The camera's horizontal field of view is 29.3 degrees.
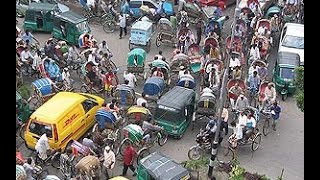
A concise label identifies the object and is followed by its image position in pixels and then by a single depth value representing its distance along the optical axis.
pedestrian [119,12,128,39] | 27.17
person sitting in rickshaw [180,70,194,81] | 22.16
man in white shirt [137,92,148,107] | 20.72
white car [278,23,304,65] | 24.39
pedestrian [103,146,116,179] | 17.88
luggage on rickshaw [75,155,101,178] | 17.39
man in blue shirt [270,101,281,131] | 21.00
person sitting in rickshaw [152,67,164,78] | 22.57
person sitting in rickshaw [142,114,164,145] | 19.29
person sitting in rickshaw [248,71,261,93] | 22.25
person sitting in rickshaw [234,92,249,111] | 20.80
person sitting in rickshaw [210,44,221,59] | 24.30
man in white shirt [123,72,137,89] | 22.09
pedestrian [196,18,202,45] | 26.52
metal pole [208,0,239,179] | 17.77
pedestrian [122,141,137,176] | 18.17
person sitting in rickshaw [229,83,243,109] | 21.42
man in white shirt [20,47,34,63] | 23.58
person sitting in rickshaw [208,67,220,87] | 22.36
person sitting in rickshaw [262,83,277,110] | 21.20
